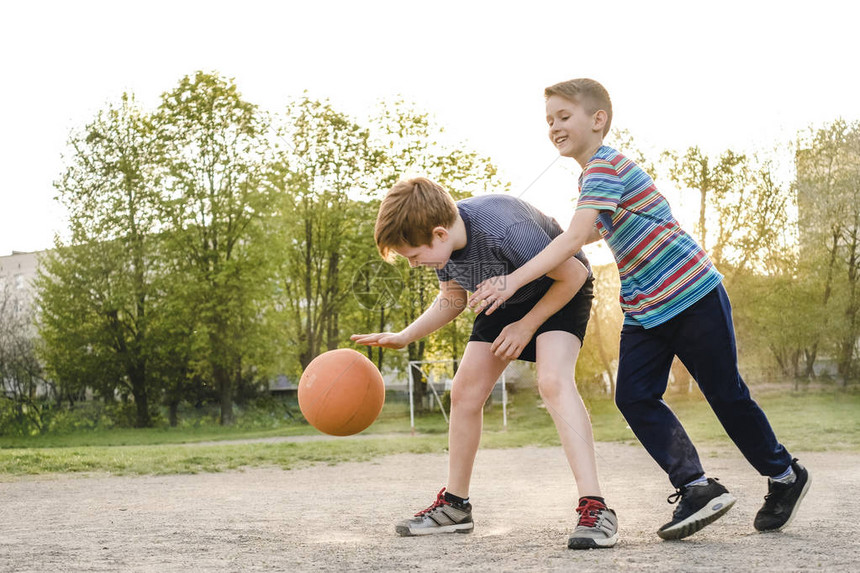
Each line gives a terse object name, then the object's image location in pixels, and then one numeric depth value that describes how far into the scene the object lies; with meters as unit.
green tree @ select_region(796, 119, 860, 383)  23.38
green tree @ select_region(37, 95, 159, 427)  25.88
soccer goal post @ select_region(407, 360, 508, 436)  29.31
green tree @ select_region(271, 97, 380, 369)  27.20
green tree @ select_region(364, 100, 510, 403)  27.86
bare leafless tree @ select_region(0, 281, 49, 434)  29.19
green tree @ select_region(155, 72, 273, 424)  26.03
